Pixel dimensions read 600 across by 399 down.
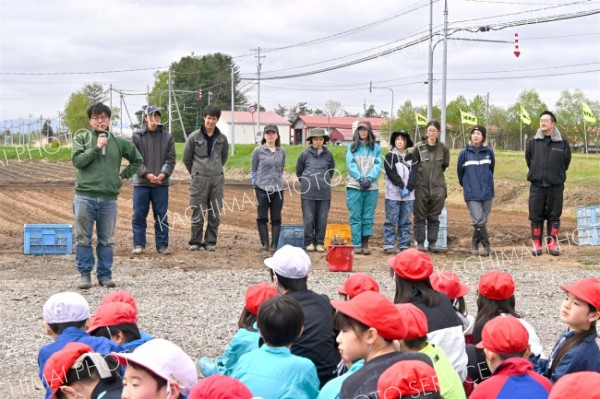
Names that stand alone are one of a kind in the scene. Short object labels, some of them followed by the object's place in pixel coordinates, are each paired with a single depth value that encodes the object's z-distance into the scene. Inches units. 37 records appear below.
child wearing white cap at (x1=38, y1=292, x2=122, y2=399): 191.0
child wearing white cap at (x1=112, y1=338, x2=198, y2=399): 138.3
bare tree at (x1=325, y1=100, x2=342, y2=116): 5305.1
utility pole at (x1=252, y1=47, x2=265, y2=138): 2625.5
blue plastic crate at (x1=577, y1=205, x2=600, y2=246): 586.6
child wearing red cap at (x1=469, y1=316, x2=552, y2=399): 159.5
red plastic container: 467.8
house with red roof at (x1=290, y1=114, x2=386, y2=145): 4598.9
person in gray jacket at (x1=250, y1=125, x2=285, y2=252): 526.0
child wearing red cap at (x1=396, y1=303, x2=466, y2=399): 163.6
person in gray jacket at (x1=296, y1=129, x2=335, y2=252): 522.6
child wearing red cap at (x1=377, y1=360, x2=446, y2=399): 125.2
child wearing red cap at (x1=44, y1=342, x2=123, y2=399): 156.3
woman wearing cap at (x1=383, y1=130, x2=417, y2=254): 524.7
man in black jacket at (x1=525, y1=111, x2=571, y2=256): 516.7
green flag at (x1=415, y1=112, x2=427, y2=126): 1039.9
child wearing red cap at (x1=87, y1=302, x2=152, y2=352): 194.7
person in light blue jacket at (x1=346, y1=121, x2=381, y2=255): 522.0
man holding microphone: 393.4
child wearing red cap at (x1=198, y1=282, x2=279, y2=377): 200.5
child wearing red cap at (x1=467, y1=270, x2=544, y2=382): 215.2
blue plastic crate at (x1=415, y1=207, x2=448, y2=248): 572.1
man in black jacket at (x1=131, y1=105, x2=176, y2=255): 507.2
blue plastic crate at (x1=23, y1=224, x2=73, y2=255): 506.3
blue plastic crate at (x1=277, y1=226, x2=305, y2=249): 531.8
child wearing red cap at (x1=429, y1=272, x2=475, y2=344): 226.5
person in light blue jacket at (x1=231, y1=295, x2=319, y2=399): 167.5
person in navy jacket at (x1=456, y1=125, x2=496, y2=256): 522.0
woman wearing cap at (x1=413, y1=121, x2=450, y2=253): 531.5
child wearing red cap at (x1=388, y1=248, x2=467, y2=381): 196.7
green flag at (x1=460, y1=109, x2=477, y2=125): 1055.2
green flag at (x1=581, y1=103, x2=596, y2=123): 1192.2
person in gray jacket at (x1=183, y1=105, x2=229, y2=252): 529.0
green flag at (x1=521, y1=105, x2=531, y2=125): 1237.5
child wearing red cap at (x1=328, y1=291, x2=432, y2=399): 150.5
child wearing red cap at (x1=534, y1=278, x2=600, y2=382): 183.3
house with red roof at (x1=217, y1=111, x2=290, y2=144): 4333.2
